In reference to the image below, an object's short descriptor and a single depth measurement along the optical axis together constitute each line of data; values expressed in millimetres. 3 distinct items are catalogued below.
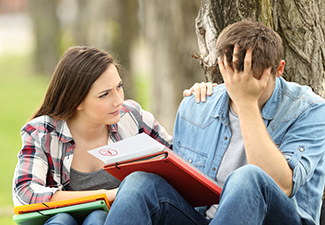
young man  4129
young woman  5297
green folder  4586
